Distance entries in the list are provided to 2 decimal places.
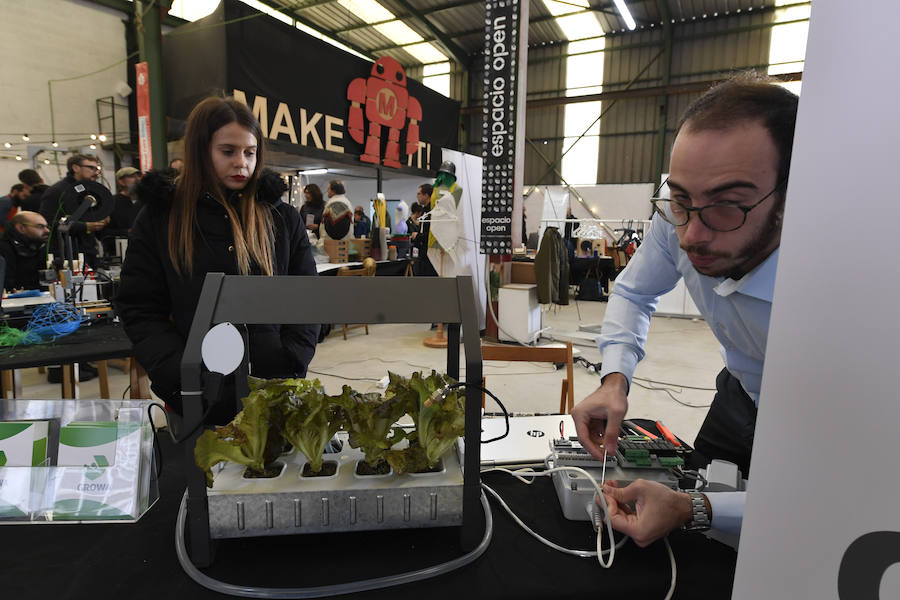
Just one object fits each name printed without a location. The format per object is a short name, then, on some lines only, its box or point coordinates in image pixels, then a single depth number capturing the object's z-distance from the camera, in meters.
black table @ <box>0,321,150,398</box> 1.88
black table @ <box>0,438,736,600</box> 0.67
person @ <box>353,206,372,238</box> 7.18
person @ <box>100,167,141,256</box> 5.10
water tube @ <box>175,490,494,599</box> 0.64
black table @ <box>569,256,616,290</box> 8.55
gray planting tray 0.69
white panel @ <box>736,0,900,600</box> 0.30
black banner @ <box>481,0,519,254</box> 4.58
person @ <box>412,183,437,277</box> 5.63
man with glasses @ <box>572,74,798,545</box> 0.77
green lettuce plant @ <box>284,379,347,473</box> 0.74
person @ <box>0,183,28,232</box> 4.40
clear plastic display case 0.80
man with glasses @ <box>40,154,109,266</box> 3.51
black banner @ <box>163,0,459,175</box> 5.89
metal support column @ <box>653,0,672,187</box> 11.26
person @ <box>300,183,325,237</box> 5.93
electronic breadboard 0.83
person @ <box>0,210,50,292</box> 3.19
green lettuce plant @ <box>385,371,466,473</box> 0.74
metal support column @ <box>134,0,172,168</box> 5.20
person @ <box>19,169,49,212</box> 4.59
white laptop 1.08
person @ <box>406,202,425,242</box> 6.67
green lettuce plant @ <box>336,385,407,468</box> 0.74
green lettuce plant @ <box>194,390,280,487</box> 0.69
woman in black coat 1.38
